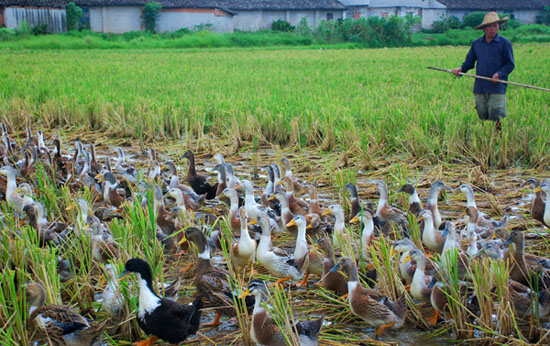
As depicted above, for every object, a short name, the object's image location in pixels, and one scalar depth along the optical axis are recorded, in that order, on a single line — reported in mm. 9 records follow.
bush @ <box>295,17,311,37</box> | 40028
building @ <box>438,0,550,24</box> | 48500
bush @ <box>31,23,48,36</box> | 36188
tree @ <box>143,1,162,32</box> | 39156
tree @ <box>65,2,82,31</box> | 37781
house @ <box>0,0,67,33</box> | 35594
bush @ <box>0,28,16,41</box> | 32906
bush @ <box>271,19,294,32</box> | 43562
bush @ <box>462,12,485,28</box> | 45000
